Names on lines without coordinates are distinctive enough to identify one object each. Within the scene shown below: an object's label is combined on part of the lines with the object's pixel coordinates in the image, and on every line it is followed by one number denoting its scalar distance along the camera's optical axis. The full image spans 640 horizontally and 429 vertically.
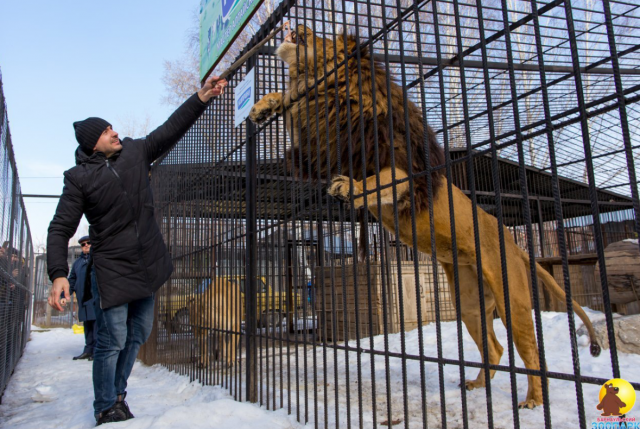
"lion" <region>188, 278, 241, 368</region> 4.34
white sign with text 4.05
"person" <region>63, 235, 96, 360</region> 7.33
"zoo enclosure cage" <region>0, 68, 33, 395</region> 4.46
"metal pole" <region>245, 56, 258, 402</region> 3.80
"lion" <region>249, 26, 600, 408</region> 2.73
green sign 4.28
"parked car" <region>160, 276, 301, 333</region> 3.80
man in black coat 3.23
